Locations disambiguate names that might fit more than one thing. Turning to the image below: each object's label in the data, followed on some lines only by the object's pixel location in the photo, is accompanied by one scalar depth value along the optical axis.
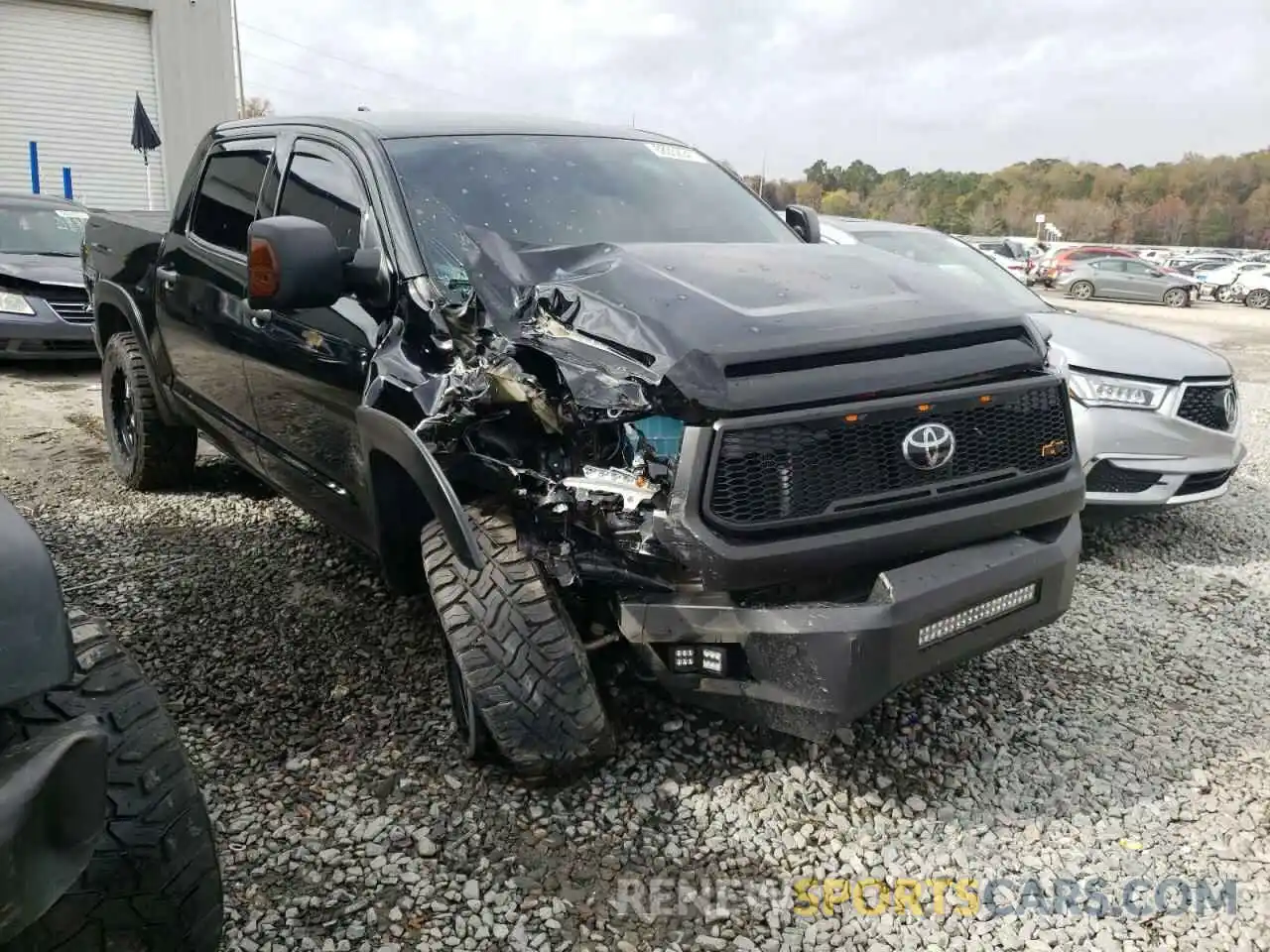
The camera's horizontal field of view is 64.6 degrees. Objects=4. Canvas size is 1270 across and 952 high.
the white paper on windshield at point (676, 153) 4.03
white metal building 17.16
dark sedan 8.53
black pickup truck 2.40
